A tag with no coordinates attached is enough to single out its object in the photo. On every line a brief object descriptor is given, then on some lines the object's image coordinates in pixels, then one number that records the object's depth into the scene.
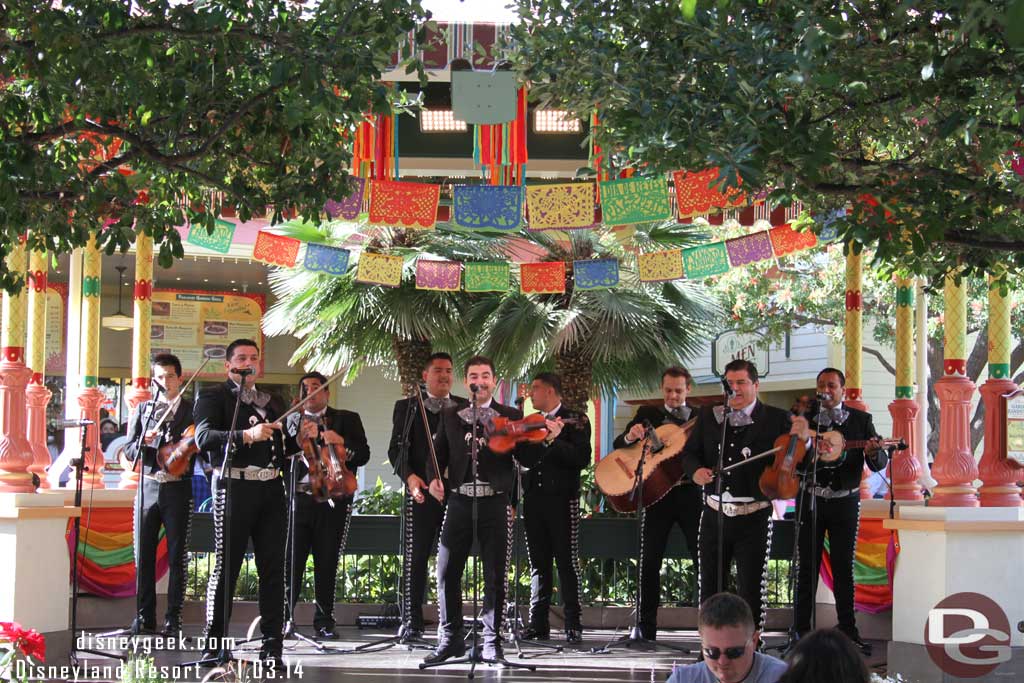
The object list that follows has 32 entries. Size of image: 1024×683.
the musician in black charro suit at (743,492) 8.00
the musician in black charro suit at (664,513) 8.97
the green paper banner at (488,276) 10.86
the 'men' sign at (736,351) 24.61
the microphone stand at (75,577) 7.64
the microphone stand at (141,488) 8.69
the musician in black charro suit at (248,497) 7.38
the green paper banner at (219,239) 10.44
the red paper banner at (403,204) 10.05
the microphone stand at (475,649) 7.51
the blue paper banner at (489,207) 10.04
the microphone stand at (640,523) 8.44
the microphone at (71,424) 7.66
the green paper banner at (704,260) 10.56
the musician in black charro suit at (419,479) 8.42
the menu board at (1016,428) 19.74
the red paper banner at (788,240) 10.60
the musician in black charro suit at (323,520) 9.46
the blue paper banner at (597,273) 10.70
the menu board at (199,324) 21.42
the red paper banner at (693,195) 9.91
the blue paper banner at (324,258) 10.69
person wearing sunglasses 3.87
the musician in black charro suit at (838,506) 8.57
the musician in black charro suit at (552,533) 9.28
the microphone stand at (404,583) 8.45
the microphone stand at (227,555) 7.25
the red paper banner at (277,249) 10.75
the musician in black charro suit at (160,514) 8.84
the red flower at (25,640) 5.61
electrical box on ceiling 8.77
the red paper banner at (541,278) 10.94
